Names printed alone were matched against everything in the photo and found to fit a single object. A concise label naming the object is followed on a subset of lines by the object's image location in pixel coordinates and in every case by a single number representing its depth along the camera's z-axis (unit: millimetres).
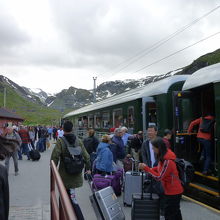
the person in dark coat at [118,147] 6603
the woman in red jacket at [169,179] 3688
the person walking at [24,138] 12756
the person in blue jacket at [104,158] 5848
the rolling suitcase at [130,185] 5406
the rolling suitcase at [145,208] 3910
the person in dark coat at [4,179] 1665
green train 5950
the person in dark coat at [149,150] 4975
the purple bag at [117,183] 6002
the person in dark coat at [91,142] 7505
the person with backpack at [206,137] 6237
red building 25669
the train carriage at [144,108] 8384
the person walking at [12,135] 8344
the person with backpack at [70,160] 3910
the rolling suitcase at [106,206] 3865
